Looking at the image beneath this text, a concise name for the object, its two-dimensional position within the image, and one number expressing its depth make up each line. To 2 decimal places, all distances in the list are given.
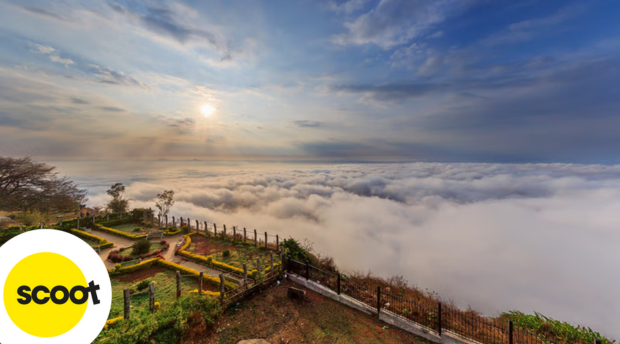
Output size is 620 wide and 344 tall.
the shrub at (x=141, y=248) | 24.56
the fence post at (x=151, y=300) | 11.95
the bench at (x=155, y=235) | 29.62
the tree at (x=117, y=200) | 43.19
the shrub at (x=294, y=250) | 19.97
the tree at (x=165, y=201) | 40.54
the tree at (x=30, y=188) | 38.25
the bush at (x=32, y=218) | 34.75
